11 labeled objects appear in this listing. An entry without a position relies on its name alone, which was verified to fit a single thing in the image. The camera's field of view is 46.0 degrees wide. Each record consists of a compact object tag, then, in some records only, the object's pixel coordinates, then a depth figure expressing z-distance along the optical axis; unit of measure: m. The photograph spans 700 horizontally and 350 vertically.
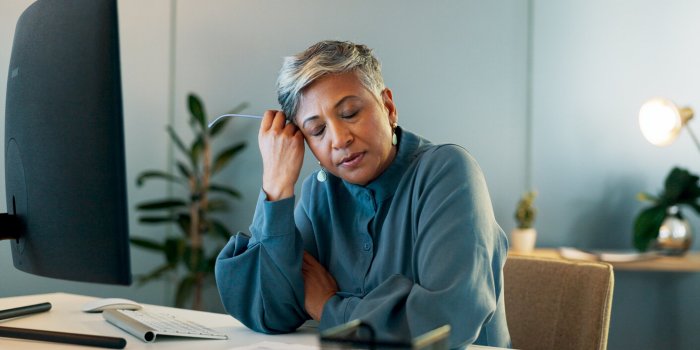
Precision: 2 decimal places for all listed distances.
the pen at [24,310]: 1.77
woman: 1.64
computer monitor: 1.29
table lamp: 3.44
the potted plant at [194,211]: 4.28
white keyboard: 1.54
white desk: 1.50
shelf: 3.27
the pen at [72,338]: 1.46
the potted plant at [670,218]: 3.55
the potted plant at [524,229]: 3.74
